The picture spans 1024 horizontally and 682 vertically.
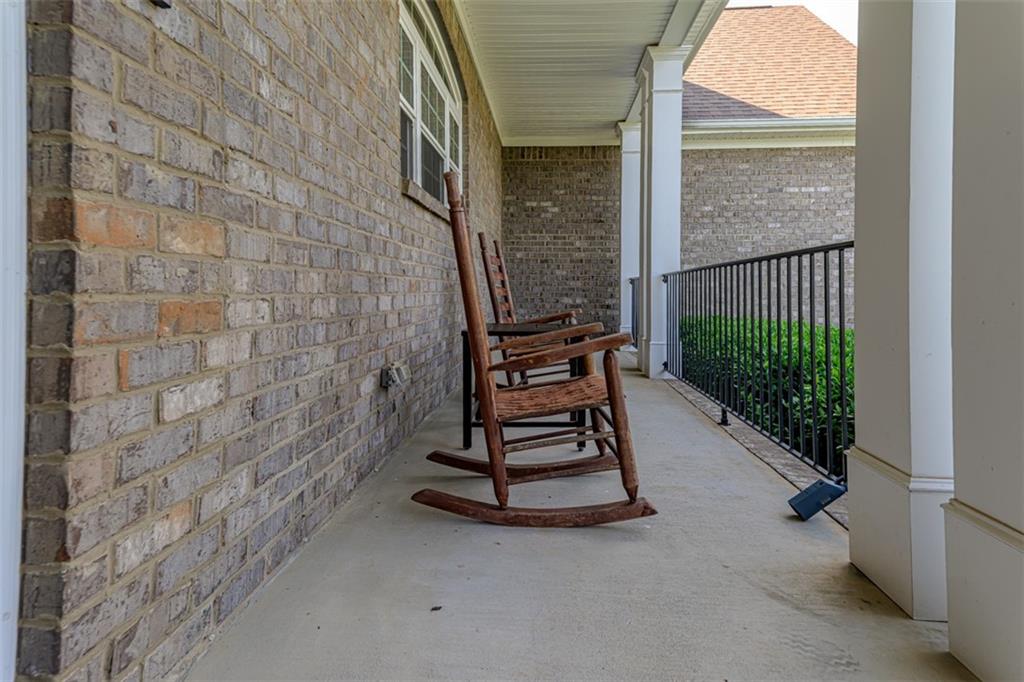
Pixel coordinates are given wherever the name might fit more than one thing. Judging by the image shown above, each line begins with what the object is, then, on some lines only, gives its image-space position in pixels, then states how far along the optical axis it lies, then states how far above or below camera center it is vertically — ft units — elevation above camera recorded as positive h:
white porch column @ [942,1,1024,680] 3.09 -0.07
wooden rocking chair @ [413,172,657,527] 5.73 -0.83
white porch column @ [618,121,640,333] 25.09 +5.33
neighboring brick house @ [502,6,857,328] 27.07 +7.60
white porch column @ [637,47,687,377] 17.01 +4.47
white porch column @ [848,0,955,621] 4.02 +0.27
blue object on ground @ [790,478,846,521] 5.90 -1.75
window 10.12 +4.77
